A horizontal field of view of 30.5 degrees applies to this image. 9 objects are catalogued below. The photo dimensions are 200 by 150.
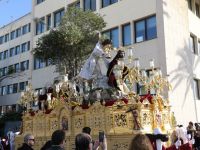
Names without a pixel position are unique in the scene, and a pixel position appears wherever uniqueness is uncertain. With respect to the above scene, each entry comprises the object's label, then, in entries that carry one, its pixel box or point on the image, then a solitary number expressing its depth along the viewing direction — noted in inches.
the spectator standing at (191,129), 586.8
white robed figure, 552.7
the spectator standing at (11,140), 709.9
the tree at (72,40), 872.3
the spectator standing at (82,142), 224.4
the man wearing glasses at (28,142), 290.4
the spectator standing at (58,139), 241.4
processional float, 449.1
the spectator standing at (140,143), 176.2
